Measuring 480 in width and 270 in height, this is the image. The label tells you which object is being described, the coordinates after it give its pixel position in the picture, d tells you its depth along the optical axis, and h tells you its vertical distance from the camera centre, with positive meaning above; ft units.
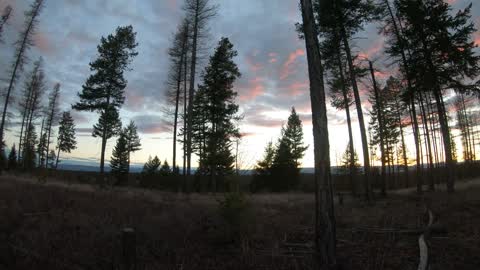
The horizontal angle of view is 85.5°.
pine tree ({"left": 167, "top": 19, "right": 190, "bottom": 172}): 62.80 +28.48
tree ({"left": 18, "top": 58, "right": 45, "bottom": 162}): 106.52 +31.96
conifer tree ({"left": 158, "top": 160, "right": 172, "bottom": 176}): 134.57 +2.83
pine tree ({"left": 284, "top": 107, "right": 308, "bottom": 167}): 120.57 +18.18
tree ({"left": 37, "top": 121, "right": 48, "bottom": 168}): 152.06 +17.40
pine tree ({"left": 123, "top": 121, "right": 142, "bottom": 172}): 167.22 +24.02
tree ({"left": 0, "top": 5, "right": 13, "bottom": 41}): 65.87 +39.91
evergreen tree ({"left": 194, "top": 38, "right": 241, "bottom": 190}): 78.07 +21.62
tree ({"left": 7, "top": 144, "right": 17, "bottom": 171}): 155.79 +12.31
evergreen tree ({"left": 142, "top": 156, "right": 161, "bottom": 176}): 148.48 +5.33
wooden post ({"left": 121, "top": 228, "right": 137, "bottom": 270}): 13.93 -3.88
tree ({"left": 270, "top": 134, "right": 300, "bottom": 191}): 110.22 +1.91
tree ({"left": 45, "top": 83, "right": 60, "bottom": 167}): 123.75 +32.19
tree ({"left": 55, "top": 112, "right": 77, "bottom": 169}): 160.49 +25.36
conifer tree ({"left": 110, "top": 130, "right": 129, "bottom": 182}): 154.40 +9.41
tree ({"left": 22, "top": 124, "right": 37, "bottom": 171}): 120.50 +12.73
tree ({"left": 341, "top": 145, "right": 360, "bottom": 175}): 140.36 +7.20
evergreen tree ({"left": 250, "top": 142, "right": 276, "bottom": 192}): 112.30 +0.88
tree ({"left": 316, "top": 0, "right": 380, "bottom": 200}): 47.62 +28.40
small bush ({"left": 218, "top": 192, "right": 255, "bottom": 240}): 25.12 -3.87
